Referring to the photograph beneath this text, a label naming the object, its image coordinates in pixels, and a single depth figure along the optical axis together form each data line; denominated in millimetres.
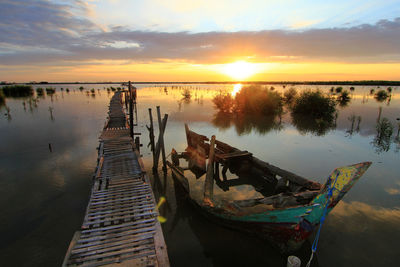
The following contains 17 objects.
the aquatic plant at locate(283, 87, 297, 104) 38650
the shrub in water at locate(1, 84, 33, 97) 55156
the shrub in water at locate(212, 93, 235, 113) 30938
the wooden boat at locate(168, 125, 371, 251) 4953
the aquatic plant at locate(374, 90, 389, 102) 45756
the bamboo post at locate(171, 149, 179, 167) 12312
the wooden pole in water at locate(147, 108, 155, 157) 14913
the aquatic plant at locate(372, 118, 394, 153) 15280
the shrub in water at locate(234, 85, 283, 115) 28828
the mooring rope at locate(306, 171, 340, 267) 4898
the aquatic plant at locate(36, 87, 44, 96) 59038
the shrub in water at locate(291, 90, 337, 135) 23256
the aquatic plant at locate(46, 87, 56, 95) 63250
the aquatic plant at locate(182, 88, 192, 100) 49656
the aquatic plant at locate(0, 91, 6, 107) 38438
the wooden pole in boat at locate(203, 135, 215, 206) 7467
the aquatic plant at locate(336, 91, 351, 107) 41238
